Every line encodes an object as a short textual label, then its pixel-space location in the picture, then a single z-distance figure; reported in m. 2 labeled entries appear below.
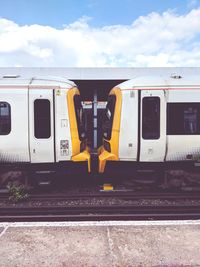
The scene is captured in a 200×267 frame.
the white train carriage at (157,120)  7.94
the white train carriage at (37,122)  7.77
